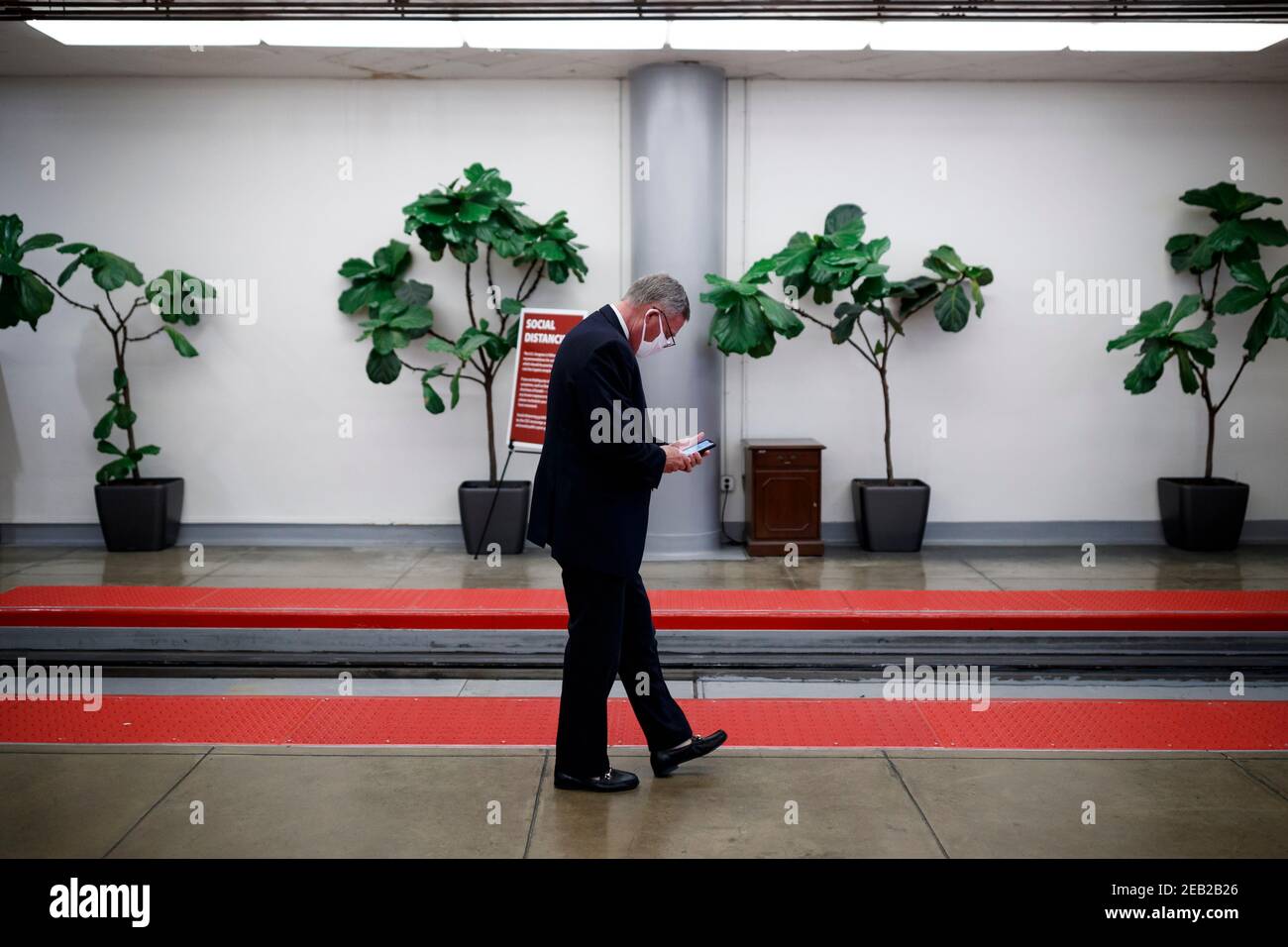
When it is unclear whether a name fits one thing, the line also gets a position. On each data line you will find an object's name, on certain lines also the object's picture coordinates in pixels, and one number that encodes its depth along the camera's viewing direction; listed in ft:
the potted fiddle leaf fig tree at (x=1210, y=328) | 24.81
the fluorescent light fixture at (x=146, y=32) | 21.18
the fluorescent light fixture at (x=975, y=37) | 21.58
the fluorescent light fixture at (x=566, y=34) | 21.47
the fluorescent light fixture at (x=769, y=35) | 21.43
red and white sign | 24.98
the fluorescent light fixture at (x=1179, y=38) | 21.38
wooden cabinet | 25.58
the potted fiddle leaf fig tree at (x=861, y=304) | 24.49
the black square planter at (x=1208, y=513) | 25.75
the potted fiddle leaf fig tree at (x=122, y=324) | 24.81
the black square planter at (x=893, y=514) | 26.09
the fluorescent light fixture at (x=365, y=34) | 21.48
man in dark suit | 12.06
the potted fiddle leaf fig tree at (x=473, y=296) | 24.64
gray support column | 25.49
